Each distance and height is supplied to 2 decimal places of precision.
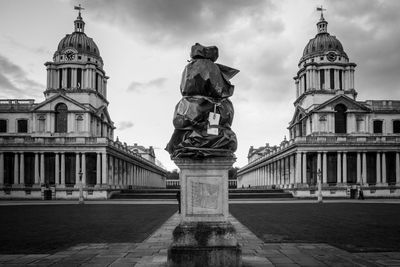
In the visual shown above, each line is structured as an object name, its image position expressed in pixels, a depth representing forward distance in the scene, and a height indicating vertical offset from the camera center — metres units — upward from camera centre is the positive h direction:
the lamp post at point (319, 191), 52.34 -3.50
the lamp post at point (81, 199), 51.58 -4.21
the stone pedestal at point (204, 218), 10.02 -1.29
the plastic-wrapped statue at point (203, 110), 10.73 +1.25
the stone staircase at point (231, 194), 64.83 -4.86
